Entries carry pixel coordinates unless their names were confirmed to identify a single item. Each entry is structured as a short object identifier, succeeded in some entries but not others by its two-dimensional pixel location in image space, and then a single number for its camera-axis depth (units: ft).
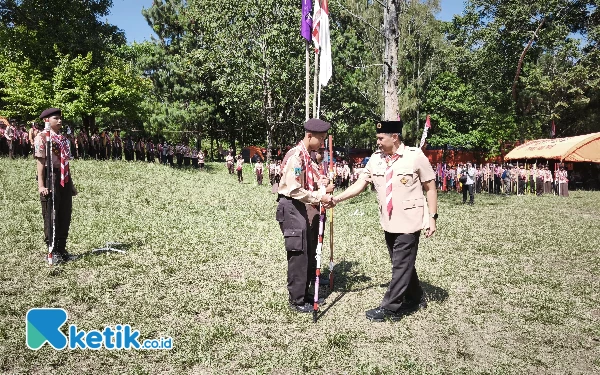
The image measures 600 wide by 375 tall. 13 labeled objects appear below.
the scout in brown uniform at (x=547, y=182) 89.81
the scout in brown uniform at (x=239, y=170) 88.89
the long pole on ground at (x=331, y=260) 21.02
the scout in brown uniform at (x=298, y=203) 17.88
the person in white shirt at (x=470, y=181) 60.63
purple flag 25.11
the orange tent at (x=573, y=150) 95.35
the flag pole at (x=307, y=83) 21.02
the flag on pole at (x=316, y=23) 24.36
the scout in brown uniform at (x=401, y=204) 17.46
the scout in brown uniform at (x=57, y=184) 22.98
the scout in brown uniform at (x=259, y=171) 88.02
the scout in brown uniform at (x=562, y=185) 85.97
